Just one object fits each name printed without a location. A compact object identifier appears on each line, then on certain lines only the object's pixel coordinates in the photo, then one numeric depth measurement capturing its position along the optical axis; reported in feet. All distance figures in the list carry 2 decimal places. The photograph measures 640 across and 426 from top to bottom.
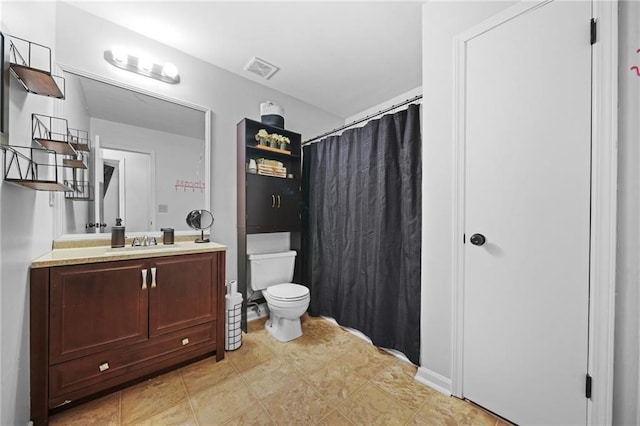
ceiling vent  6.99
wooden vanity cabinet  3.81
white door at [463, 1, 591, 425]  3.38
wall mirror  5.37
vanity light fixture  5.67
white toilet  6.39
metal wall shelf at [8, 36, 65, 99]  2.90
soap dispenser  5.27
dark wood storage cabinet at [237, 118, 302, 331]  7.19
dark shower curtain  5.65
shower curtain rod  5.56
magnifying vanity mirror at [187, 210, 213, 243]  6.53
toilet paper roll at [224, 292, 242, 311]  6.04
